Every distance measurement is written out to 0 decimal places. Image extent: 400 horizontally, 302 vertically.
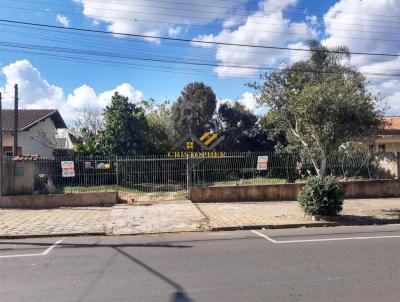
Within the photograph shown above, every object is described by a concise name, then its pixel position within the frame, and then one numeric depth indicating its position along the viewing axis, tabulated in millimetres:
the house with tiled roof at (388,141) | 29609
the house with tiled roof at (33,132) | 30234
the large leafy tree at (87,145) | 28131
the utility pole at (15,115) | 25047
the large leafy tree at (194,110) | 32000
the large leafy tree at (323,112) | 13398
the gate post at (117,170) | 17245
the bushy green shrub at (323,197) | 12758
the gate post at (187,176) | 17750
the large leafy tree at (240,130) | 32219
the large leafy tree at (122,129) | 27953
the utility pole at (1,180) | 16531
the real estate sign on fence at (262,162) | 18109
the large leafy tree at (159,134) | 31423
